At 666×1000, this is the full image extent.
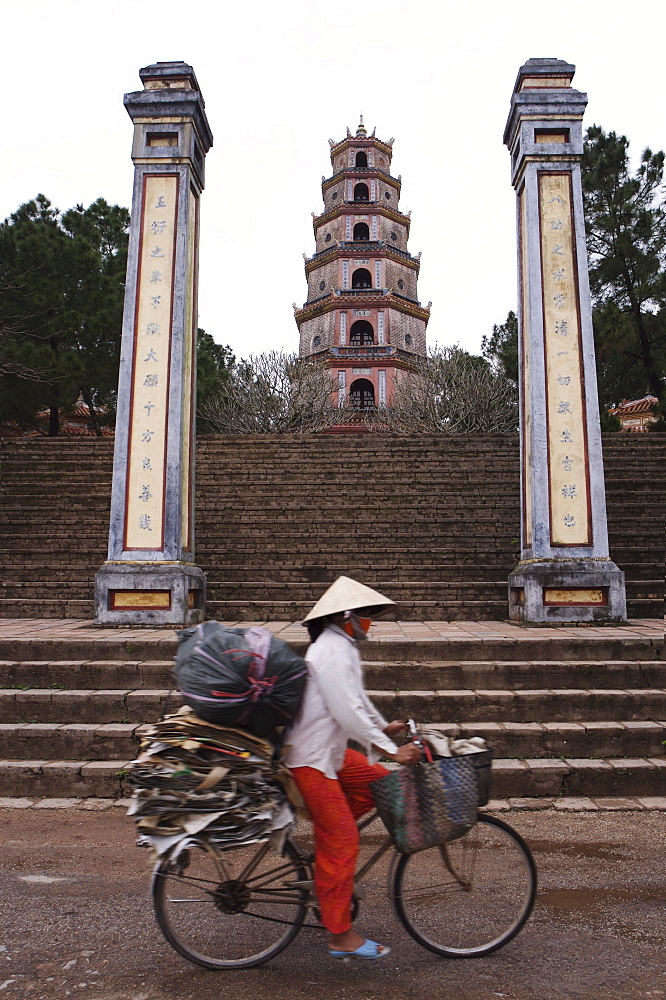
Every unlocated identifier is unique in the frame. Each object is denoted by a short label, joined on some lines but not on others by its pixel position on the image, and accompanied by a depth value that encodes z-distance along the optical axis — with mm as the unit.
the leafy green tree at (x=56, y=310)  18219
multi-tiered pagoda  31422
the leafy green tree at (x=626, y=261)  18328
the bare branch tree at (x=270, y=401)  26562
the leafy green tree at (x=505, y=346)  22344
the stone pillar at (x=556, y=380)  7973
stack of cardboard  2775
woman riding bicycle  2820
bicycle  2879
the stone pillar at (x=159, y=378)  8047
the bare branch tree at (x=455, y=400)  26564
